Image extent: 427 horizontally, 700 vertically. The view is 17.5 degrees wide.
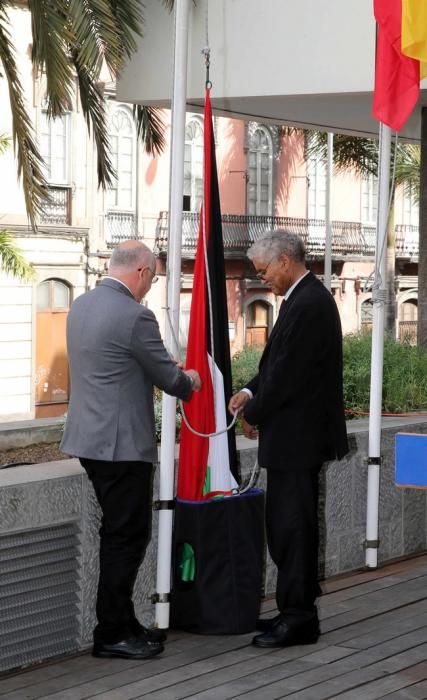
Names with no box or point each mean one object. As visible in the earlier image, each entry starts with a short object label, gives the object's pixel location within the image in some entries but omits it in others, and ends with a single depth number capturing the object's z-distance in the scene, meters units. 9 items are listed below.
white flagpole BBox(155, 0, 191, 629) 6.02
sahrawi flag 6.14
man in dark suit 5.87
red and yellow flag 7.19
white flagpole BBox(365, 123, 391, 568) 7.60
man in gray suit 5.53
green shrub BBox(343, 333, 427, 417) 8.89
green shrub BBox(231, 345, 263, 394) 9.11
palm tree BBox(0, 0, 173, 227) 9.92
